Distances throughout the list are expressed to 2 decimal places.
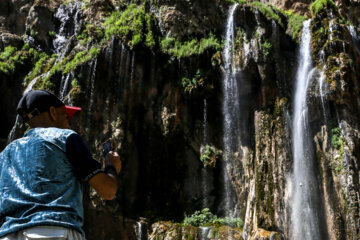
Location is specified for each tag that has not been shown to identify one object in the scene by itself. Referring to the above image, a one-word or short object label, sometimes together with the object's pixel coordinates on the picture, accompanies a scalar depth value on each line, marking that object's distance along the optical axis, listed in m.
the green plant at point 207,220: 13.17
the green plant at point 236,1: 17.17
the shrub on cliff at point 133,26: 15.38
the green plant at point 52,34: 19.44
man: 1.84
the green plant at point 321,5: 15.52
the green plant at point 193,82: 15.06
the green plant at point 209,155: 14.52
